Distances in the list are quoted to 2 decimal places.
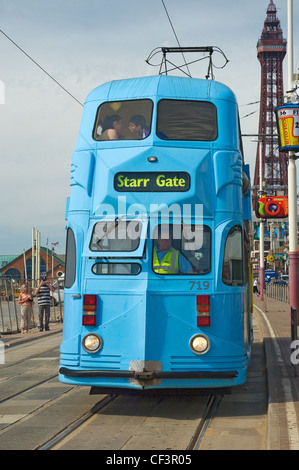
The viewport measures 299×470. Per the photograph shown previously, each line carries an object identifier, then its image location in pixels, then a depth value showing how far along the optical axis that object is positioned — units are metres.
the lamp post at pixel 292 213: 19.52
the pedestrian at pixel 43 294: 21.24
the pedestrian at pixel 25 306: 20.92
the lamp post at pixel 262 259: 46.36
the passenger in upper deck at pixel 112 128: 9.21
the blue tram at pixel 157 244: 8.46
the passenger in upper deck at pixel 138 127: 9.13
